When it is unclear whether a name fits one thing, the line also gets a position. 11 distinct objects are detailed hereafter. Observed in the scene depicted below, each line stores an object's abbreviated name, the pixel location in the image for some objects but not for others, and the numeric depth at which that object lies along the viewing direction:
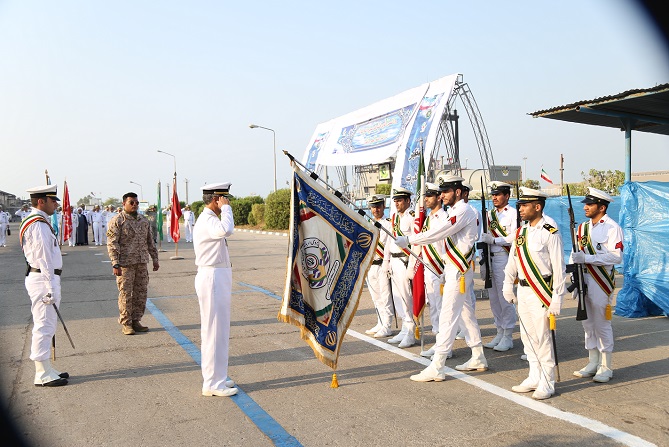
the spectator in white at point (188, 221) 31.25
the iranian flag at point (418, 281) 7.22
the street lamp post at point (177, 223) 20.42
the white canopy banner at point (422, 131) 23.27
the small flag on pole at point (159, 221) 24.42
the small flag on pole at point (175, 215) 20.67
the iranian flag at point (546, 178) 20.22
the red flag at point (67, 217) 21.62
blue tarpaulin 9.13
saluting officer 5.54
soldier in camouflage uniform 8.41
